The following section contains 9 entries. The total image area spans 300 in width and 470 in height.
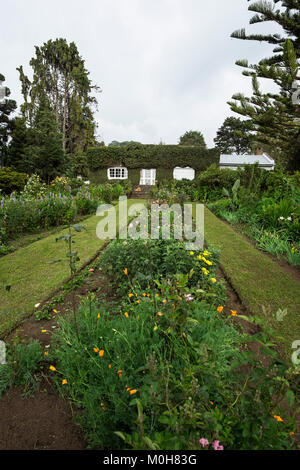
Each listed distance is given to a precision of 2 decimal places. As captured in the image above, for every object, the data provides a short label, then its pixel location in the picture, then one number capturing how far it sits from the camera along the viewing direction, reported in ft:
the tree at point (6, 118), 78.18
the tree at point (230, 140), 134.00
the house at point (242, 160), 77.33
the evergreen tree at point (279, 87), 18.13
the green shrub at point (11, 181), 46.91
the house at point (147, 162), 63.47
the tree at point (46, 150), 57.31
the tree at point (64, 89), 75.20
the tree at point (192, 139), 145.61
